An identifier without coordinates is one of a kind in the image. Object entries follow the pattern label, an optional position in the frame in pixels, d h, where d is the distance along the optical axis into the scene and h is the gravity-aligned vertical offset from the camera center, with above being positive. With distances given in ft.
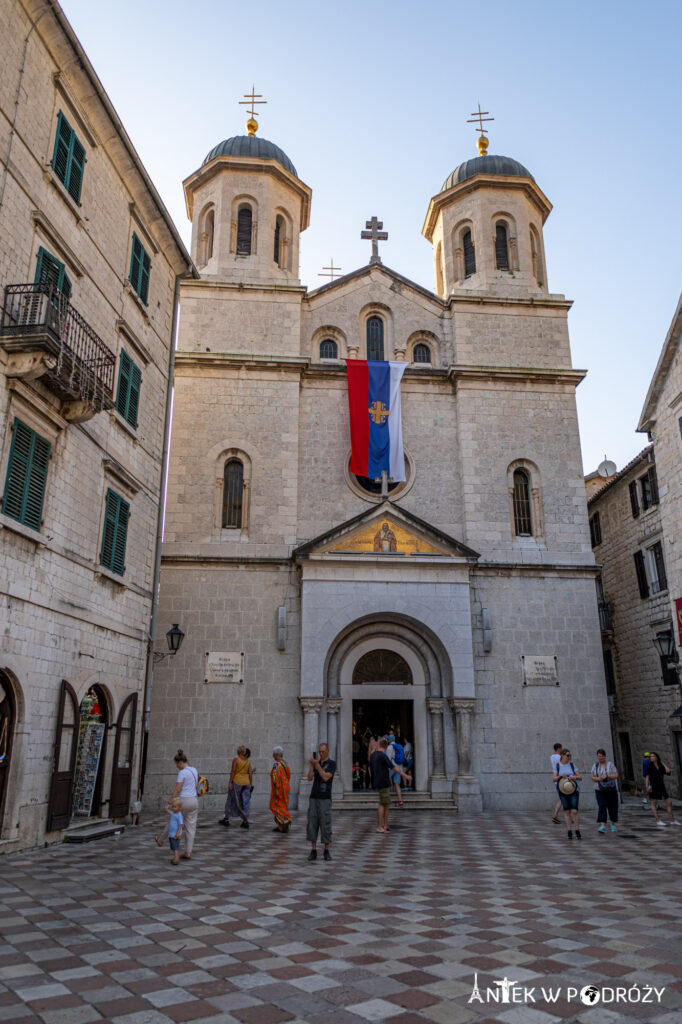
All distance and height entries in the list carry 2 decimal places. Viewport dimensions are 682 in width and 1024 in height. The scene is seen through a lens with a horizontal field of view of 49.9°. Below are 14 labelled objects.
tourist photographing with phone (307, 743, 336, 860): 35.99 -3.05
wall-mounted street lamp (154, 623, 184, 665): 58.80 +8.01
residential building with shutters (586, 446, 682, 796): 74.90 +14.62
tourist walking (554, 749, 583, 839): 44.94 -3.14
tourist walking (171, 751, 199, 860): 34.94 -2.39
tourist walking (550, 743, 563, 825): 49.78 -1.36
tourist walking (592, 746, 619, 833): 47.52 -2.80
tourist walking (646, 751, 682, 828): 51.27 -2.75
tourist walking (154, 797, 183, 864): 34.24 -3.77
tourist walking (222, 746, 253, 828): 50.26 -3.00
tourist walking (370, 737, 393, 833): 46.39 -2.34
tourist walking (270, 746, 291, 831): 46.93 -2.96
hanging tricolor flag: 68.80 +29.39
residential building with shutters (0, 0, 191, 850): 36.91 +17.31
